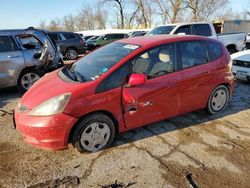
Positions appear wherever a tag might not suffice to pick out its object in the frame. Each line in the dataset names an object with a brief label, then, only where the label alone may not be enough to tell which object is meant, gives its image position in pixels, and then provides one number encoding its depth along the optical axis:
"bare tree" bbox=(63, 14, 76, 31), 55.72
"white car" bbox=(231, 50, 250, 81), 5.42
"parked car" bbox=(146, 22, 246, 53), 7.39
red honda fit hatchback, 2.61
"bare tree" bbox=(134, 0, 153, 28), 35.57
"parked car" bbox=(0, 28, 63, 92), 4.98
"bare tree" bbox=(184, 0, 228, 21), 29.77
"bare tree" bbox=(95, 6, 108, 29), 47.67
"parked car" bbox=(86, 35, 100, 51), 14.88
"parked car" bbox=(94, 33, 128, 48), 15.35
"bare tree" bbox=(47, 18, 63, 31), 55.92
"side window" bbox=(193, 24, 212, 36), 7.53
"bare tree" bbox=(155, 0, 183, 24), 29.71
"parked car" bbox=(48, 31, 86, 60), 11.81
